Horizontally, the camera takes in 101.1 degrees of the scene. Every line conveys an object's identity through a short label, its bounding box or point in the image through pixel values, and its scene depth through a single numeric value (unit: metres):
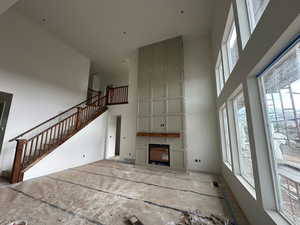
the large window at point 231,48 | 2.54
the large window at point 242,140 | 2.16
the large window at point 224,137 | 3.59
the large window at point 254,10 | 1.59
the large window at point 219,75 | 3.83
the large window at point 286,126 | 1.14
